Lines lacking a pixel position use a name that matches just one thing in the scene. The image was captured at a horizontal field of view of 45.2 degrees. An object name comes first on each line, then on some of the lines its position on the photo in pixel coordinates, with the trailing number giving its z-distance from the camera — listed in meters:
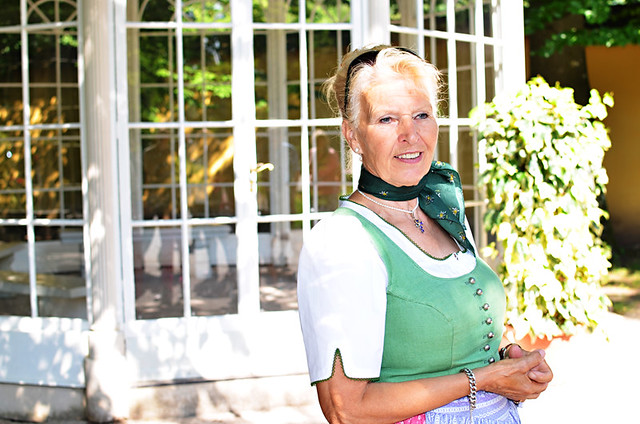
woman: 1.46
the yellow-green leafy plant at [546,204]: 4.39
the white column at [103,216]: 4.06
